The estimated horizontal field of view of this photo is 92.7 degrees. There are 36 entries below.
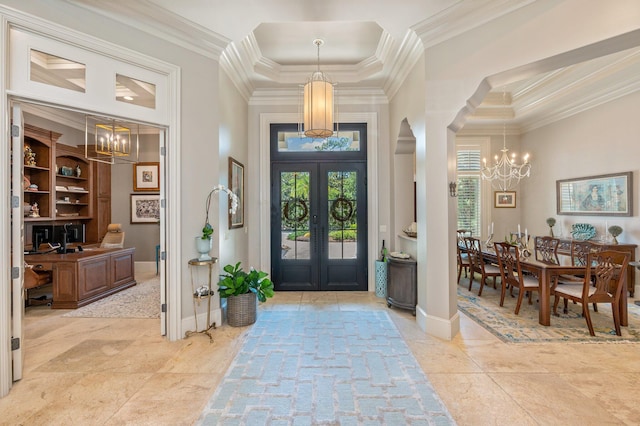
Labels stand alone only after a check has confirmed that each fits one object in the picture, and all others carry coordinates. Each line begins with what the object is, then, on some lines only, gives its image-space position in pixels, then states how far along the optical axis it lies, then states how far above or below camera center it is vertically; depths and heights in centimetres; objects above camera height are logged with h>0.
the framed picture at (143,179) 714 +83
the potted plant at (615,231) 479 -29
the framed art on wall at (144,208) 719 +15
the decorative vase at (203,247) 338 -36
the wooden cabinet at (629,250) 466 -57
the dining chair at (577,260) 400 -75
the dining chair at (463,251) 567 -71
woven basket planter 370 -116
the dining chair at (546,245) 519 -59
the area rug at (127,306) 420 -136
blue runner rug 212 -139
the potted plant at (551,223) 602 -20
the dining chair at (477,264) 493 -87
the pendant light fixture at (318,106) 373 +132
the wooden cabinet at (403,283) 403 -95
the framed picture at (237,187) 424 +40
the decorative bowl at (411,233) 455 -30
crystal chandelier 689 +93
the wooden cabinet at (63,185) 551 +61
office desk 443 -91
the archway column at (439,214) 334 -1
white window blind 712 +59
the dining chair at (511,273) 405 -86
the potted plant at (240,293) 367 -98
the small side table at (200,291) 336 -86
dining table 362 -90
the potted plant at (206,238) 338 -27
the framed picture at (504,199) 705 +32
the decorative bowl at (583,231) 533 -33
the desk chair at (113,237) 596 -44
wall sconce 340 +27
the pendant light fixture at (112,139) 435 +111
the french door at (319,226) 519 -21
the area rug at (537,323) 336 -136
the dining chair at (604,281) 342 -78
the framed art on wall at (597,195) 486 +31
